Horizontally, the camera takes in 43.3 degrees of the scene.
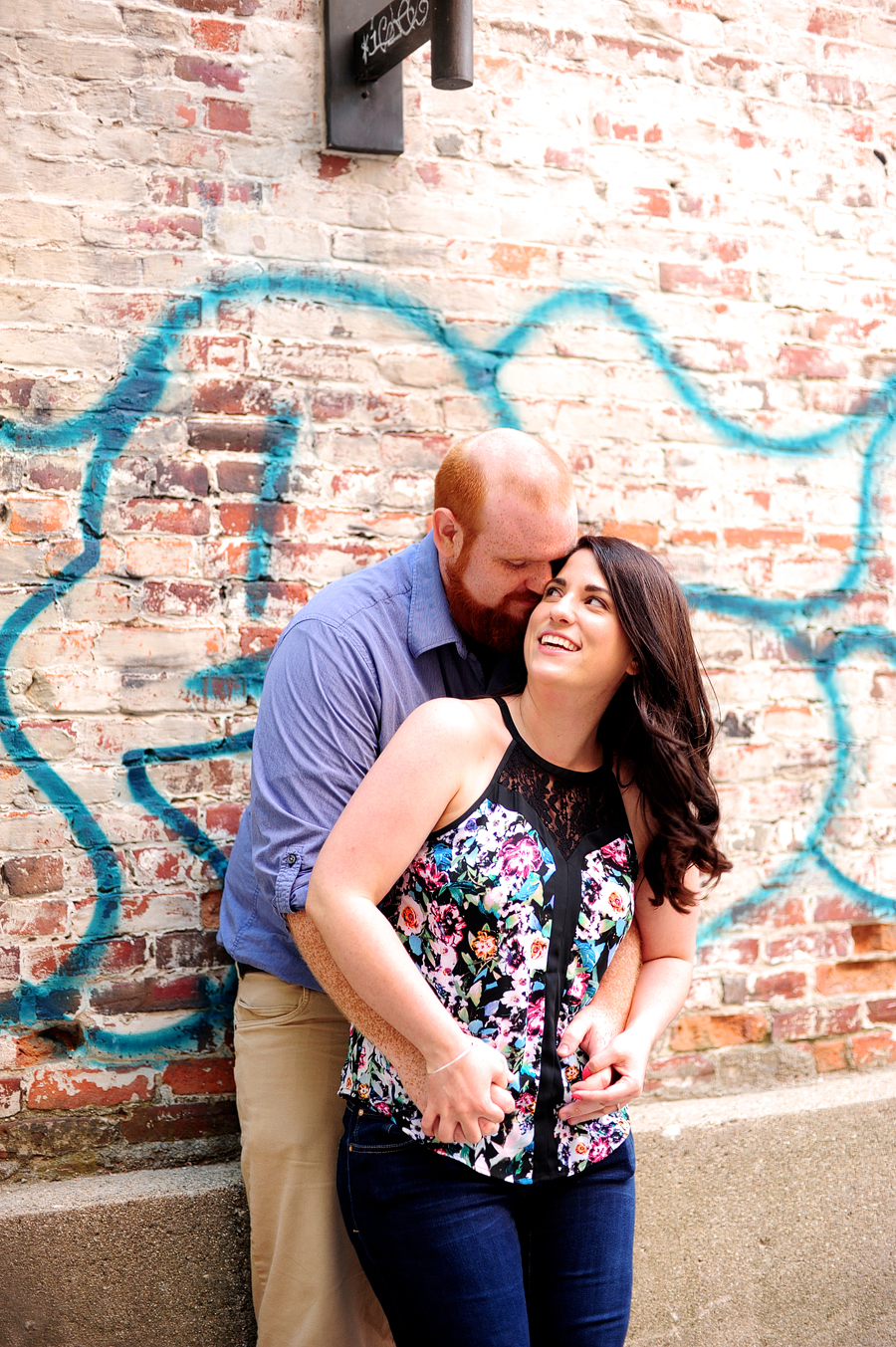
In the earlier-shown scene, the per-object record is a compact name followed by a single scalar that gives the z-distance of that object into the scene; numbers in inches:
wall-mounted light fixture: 84.5
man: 73.4
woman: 62.2
